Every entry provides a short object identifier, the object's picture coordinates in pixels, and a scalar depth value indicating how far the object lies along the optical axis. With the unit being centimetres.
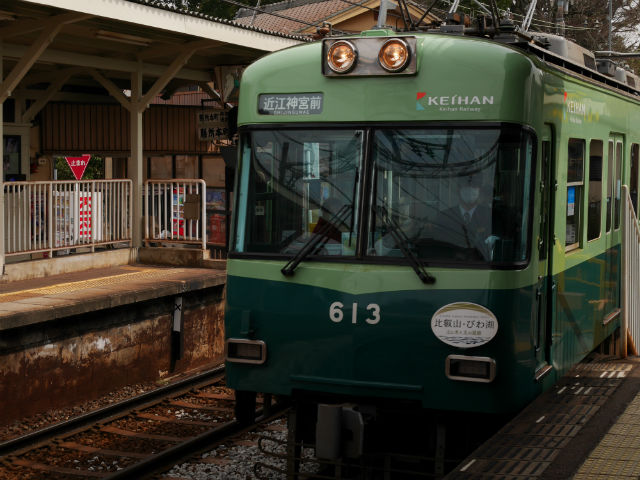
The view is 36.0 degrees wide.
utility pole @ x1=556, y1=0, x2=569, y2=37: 2015
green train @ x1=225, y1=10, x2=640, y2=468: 605
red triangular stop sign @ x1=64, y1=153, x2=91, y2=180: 2074
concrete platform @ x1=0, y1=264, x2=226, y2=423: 991
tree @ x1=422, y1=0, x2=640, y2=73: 3186
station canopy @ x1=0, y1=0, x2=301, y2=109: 1204
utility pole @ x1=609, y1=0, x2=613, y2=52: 2555
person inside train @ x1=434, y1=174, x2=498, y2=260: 604
